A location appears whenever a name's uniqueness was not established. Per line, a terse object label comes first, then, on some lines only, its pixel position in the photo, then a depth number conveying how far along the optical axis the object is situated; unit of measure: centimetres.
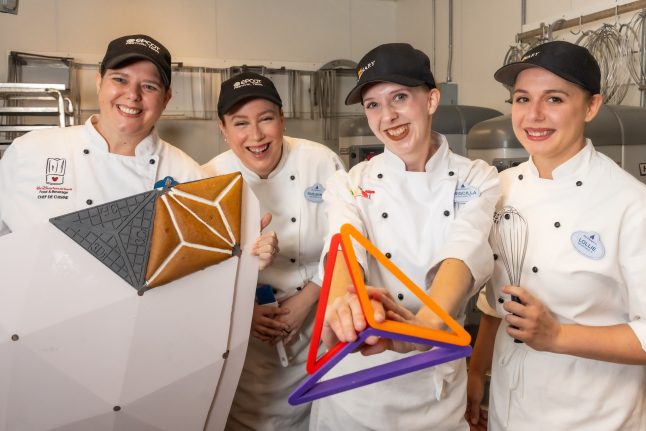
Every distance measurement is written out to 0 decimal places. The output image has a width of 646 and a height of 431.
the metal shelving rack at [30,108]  371
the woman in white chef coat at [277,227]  187
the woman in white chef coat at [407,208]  142
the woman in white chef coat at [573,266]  127
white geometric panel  138
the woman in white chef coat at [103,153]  164
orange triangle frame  89
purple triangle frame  90
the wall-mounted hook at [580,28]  329
